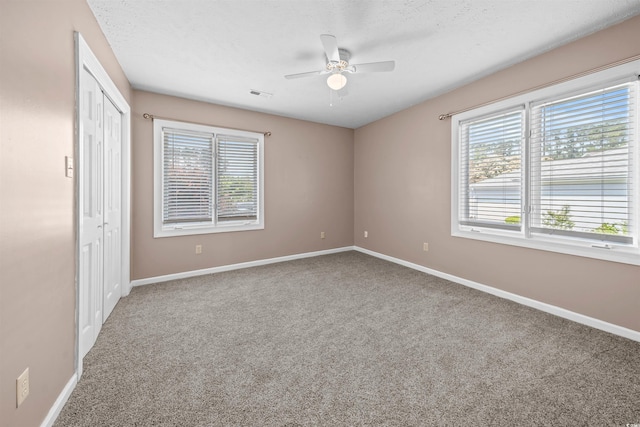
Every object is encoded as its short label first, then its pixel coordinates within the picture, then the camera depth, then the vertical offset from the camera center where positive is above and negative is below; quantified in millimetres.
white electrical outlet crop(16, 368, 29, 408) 1140 -797
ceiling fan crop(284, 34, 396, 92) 2457 +1393
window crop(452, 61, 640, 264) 2217 +462
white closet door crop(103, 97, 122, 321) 2521 +21
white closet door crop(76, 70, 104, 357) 1970 +31
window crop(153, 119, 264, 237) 3666 +483
